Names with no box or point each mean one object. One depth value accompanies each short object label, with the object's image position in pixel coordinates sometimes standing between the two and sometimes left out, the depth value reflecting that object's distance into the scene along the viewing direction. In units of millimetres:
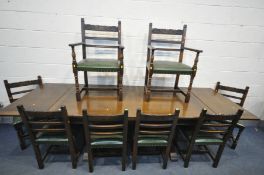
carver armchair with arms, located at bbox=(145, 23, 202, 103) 1839
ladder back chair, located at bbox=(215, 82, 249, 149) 2191
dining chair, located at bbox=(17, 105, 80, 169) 1436
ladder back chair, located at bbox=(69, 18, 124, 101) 1761
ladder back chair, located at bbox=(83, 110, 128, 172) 1417
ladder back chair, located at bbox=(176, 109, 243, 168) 1552
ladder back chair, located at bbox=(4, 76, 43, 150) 1906
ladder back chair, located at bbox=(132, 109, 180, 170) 1481
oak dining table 1758
